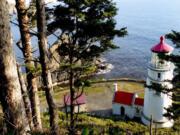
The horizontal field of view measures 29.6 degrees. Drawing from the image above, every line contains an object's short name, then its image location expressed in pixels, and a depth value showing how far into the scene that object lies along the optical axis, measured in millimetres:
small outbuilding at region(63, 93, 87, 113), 27336
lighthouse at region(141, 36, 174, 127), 22938
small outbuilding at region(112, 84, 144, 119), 26609
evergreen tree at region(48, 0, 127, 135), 14453
